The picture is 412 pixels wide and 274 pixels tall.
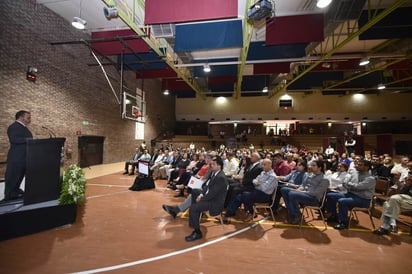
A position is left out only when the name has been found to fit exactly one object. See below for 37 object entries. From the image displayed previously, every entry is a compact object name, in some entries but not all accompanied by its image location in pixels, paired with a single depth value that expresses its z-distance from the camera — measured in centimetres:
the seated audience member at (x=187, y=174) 539
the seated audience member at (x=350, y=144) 1050
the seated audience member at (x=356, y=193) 341
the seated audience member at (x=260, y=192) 359
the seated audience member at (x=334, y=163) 654
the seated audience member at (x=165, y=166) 756
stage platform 280
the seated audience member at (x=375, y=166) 604
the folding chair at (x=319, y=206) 344
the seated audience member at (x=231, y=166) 545
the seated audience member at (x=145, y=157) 844
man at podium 324
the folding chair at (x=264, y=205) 358
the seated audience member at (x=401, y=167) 484
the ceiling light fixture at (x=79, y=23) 556
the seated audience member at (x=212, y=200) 297
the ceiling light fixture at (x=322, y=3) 425
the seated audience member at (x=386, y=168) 560
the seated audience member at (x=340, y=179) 384
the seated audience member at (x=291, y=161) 550
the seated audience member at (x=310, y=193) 340
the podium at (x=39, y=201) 286
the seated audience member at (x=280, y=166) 503
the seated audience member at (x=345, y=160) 671
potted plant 325
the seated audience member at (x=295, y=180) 400
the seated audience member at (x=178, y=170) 627
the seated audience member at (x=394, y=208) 322
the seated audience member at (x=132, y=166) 833
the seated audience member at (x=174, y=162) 707
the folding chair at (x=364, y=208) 340
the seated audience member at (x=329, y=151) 1009
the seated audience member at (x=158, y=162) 764
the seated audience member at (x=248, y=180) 397
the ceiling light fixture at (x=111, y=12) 462
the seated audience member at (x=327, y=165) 711
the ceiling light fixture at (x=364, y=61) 791
